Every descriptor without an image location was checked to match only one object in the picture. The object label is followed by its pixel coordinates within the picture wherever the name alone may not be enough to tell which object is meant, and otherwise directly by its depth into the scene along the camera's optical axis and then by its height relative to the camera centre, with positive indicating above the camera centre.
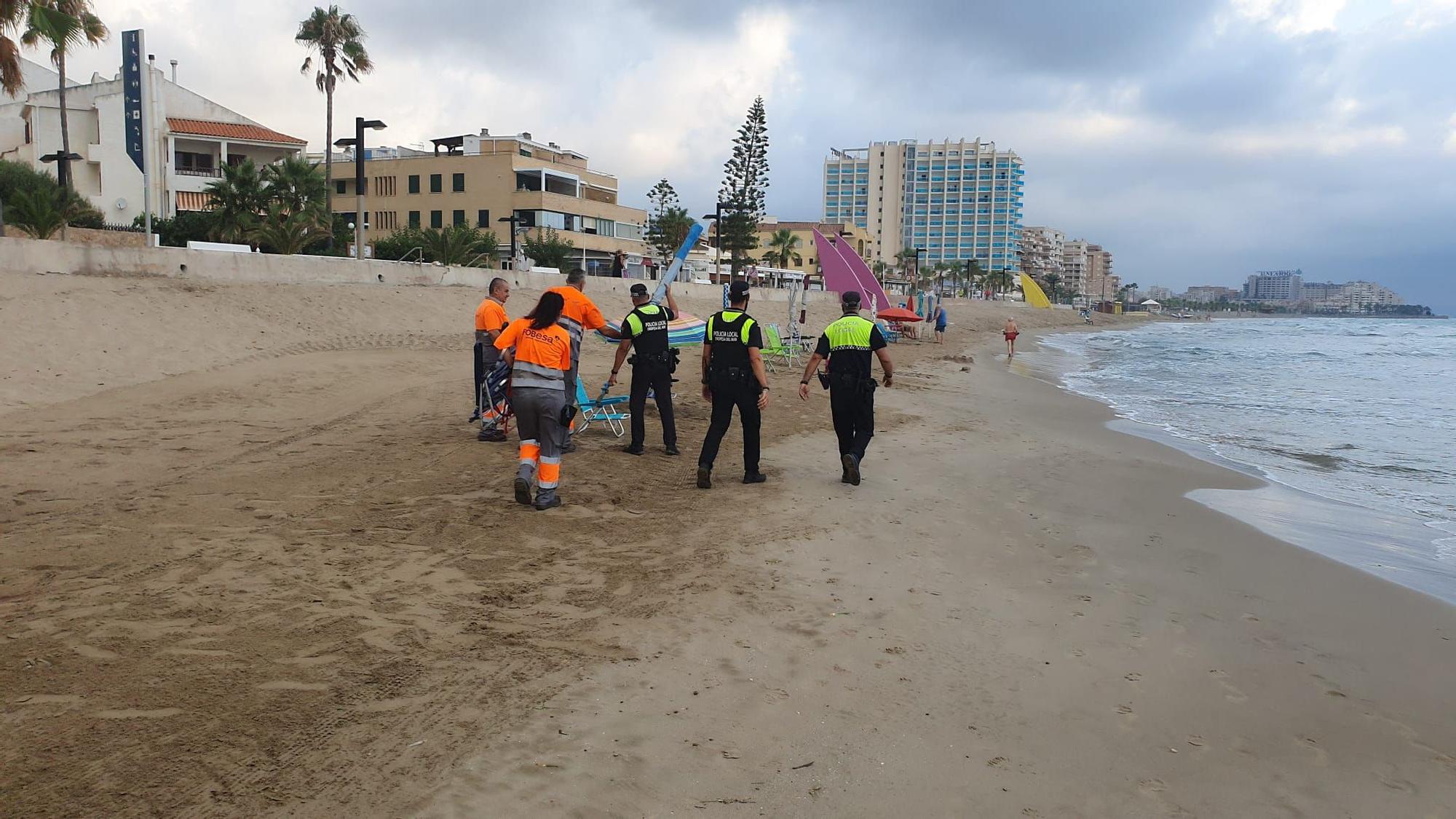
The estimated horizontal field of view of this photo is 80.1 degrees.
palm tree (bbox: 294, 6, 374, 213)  32.41 +10.16
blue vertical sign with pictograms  35.28 +9.13
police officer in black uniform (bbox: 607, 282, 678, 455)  7.87 -0.37
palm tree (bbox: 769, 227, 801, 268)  89.50 +8.15
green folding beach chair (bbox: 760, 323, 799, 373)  16.62 -0.54
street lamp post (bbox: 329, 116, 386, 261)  21.56 +4.08
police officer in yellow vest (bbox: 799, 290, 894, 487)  6.95 -0.43
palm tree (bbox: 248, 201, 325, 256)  27.06 +2.79
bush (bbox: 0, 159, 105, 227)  33.62 +5.00
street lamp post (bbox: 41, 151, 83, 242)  23.06 +4.09
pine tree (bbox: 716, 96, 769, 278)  50.28 +8.27
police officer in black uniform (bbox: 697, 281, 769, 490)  6.79 -0.40
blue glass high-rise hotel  170.00 +25.43
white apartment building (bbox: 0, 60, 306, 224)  40.53 +8.25
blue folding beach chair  8.56 -0.96
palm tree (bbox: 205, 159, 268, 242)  31.20 +4.07
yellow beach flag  78.12 +3.02
